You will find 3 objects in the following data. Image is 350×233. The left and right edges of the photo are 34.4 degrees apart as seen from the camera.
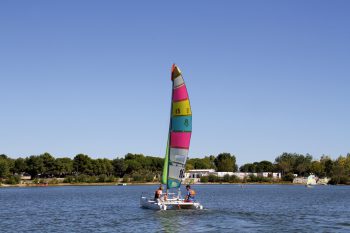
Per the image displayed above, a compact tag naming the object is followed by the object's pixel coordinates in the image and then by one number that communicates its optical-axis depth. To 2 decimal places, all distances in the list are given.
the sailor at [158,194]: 68.19
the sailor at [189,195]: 65.44
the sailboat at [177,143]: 65.19
